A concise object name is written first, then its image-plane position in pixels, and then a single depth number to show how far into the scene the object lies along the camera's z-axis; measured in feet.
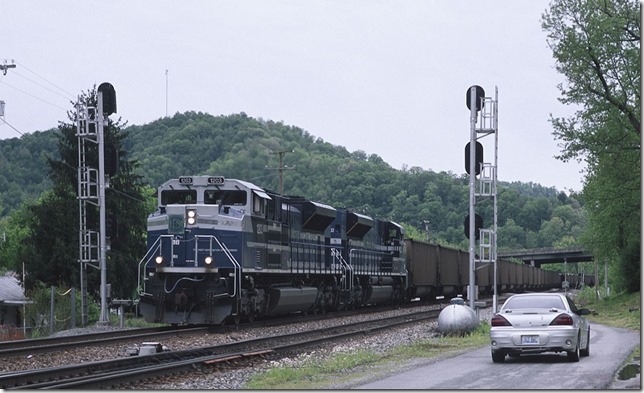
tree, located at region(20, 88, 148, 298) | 189.47
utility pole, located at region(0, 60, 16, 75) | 153.74
